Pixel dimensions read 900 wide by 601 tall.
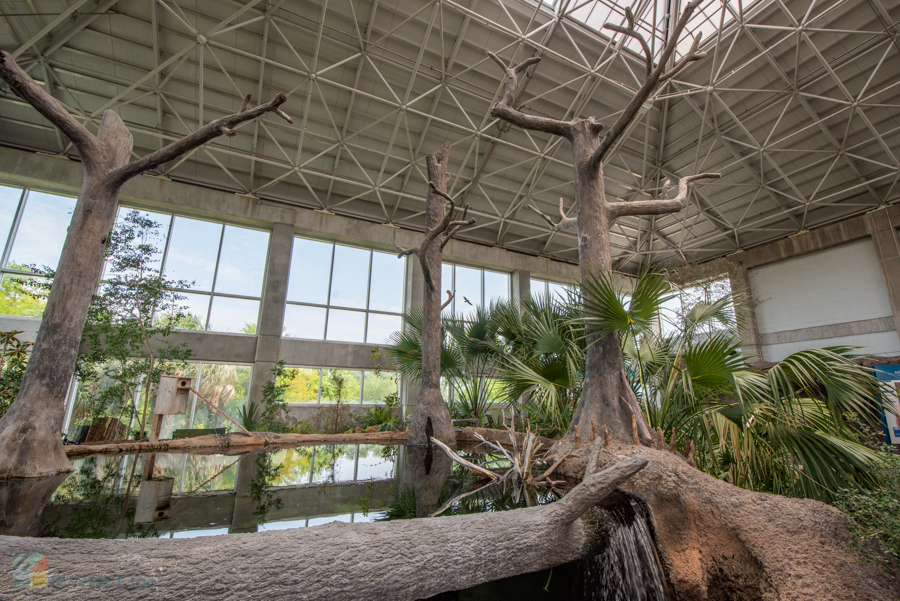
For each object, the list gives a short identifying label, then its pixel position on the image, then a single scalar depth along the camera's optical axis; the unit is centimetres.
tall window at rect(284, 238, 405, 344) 1176
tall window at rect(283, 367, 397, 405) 1113
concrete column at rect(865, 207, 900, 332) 1106
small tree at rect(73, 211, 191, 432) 783
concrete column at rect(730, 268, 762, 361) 1401
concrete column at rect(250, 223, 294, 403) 1052
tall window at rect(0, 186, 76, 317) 878
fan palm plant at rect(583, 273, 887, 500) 200
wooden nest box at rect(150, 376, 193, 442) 599
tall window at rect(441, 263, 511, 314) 1421
